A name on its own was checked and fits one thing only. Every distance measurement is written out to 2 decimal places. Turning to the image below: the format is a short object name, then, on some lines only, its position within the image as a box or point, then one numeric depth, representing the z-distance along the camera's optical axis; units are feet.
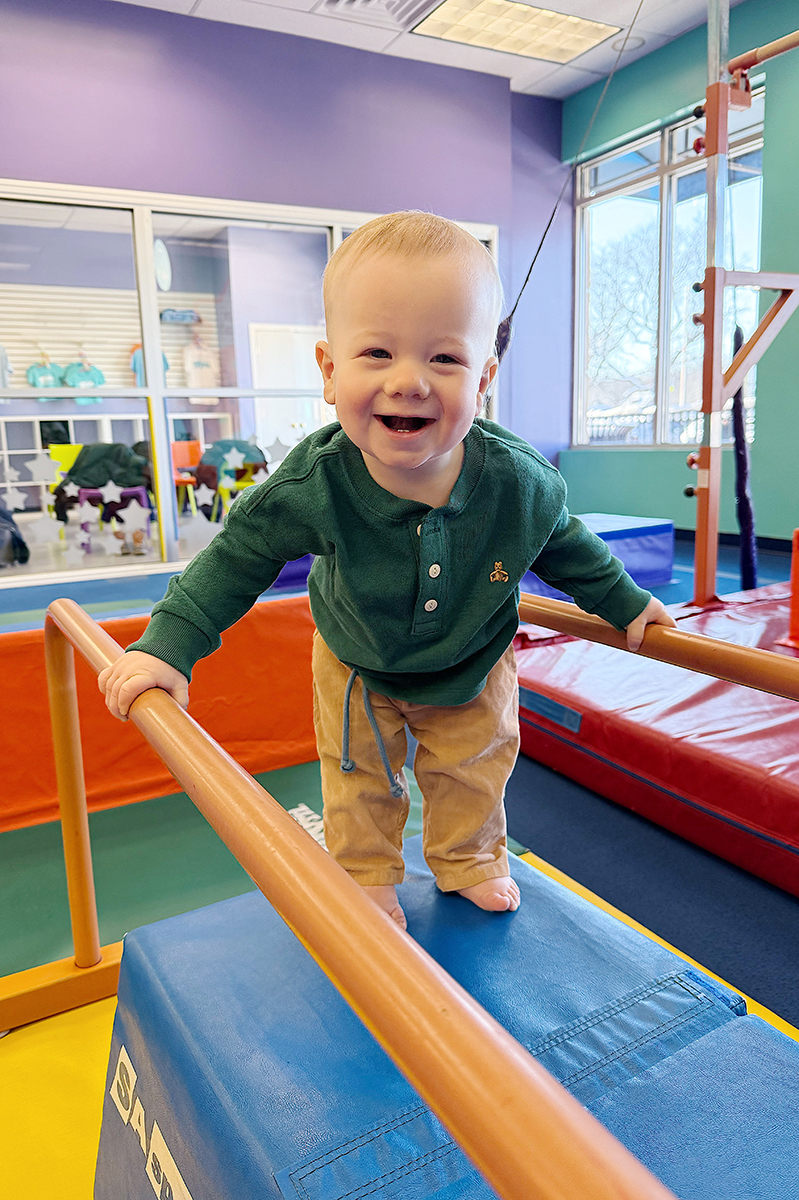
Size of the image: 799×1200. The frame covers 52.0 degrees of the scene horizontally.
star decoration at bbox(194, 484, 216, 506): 14.71
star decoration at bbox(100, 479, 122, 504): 13.78
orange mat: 5.90
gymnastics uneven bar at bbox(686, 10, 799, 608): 9.02
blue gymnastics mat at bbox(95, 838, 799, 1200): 2.05
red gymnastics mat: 5.21
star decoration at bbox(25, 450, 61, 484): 13.15
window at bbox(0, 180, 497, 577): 13.14
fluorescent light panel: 14.73
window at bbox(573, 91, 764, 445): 16.79
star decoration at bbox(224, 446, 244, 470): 14.84
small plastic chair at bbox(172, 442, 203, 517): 14.46
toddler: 2.27
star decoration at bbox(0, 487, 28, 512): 13.19
